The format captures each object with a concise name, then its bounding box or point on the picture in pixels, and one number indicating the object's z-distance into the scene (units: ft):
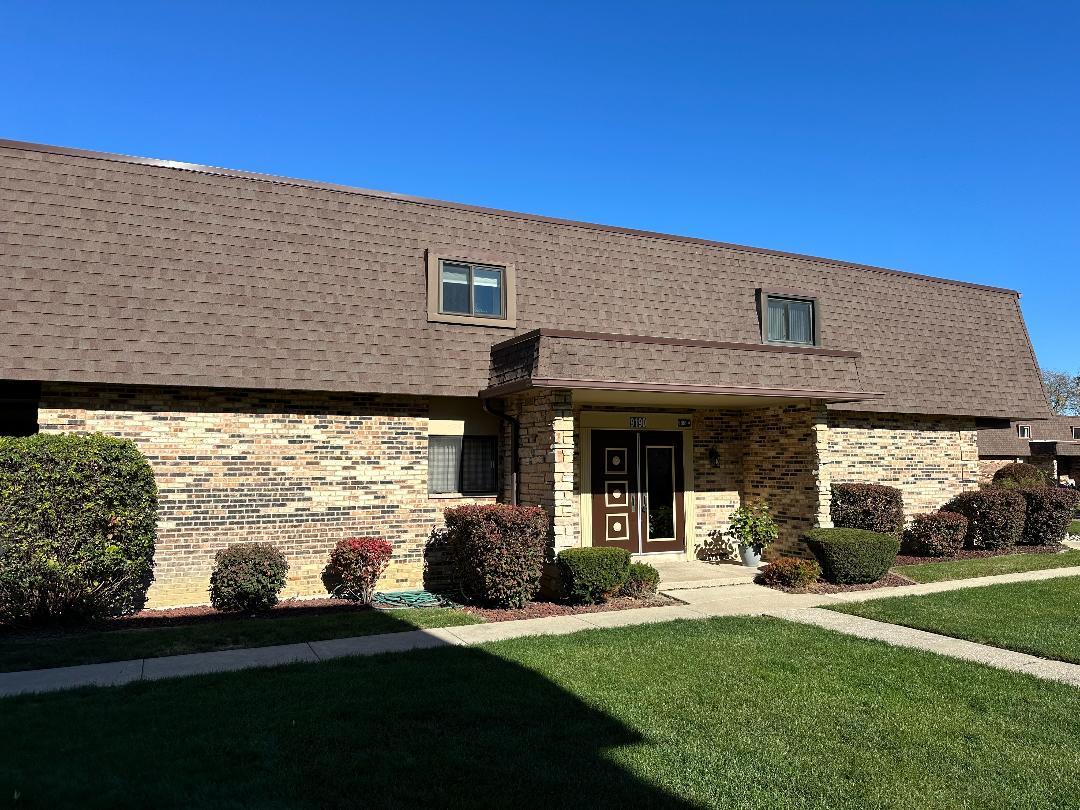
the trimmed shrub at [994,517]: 50.55
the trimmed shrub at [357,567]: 34.63
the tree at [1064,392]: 235.40
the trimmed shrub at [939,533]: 48.42
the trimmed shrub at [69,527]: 27.89
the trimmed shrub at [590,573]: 33.60
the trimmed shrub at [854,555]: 38.78
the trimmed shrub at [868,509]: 46.47
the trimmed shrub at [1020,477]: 56.30
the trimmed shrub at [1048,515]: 52.54
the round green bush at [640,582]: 35.63
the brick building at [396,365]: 33.91
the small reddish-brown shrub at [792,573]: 38.55
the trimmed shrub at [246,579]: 32.12
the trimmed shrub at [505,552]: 32.76
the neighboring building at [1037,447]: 90.12
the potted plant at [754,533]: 45.16
